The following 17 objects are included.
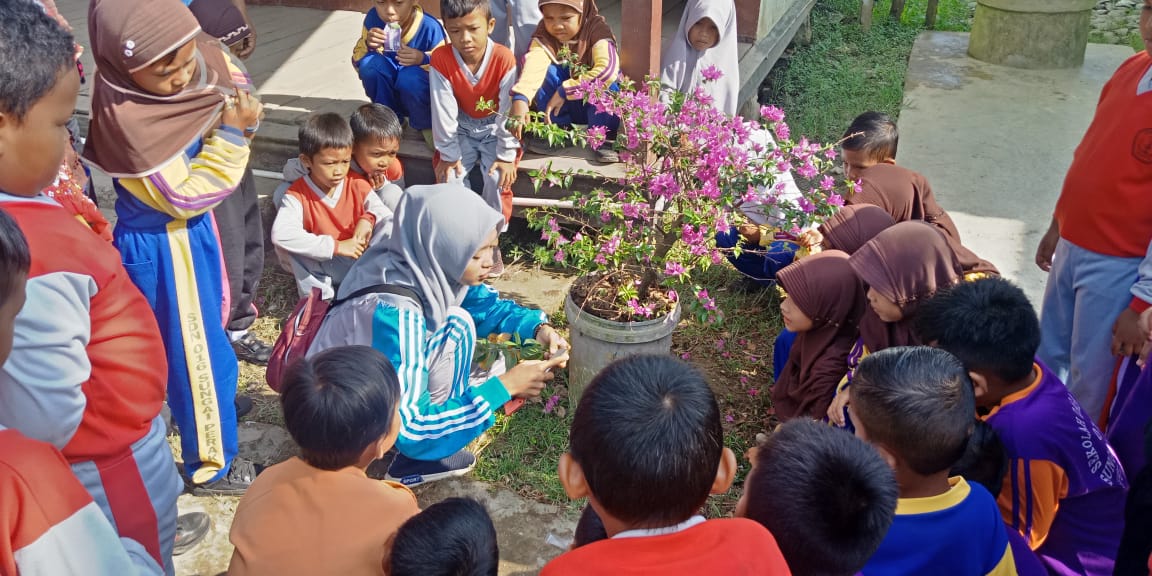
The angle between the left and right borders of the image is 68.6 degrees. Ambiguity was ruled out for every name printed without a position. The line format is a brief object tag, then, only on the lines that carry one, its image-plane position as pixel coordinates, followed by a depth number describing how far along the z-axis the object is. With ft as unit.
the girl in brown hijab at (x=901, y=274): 9.12
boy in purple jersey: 7.09
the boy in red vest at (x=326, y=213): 12.16
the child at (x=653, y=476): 4.64
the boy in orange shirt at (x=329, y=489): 6.06
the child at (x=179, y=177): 8.55
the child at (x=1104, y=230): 9.15
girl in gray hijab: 8.80
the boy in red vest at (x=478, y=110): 13.97
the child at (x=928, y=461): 6.03
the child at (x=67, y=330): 5.67
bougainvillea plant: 10.11
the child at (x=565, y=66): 13.57
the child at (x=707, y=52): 14.83
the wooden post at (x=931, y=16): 28.07
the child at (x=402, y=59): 14.89
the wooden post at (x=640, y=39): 13.97
